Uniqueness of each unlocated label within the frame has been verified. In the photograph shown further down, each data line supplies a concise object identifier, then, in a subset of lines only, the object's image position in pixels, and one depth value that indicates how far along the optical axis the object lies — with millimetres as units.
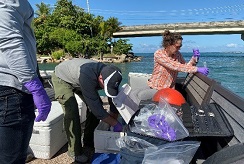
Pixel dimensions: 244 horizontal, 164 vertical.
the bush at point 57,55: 43719
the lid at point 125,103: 2910
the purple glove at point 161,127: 2036
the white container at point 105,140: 3186
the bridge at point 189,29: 46344
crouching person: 2854
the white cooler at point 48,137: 3295
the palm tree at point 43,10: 53025
